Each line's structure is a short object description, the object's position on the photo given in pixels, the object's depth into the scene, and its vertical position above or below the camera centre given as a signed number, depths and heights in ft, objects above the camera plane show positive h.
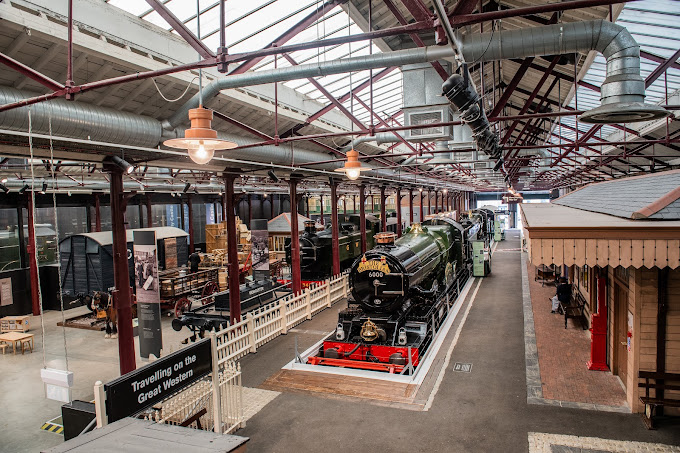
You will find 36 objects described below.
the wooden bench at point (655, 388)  23.13 -10.76
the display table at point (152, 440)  10.28 -5.95
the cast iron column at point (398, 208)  95.35 -1.62
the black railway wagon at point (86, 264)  54.95 -7.06
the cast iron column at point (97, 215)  74.54 -0.83
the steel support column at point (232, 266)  42.70 -6.00
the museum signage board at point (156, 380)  16.87 -7.56
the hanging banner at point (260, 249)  54.74 -5.65
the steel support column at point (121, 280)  31.17 -5.27
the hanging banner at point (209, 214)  129.43 -2.14
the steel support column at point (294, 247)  54.34 -5.50
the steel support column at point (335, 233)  62.75 -4.38
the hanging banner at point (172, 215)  121.49 -2.00
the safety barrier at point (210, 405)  24.12 -11.57
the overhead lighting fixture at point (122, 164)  28.99 +3.13
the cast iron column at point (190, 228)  94.98 -4.67
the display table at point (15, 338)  44.00 -13.01
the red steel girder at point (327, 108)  38.01 +9.69
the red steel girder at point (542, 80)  28.08 +8.63
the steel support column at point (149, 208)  86.58 +0.06
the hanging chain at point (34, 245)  56.49 -4.42
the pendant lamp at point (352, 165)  30.30 +2.68
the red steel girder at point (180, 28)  18.04 +7.72
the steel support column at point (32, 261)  56.75 -6.75
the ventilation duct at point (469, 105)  21.31 +5.46
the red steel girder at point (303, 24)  22.55 +9.79
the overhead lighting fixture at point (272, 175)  44.16 +3.09
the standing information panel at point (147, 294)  34.81 -7.12
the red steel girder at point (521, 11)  14.11 +6.50
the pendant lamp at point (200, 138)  17.10 +2.80
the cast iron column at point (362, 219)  75.60 -2.97
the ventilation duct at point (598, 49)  19.07 +6.97
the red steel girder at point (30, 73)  17.44 +6.05
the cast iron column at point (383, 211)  86.69 -1.85
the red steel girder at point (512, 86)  27.12 +7.32
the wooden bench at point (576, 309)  41.99 -11.54
